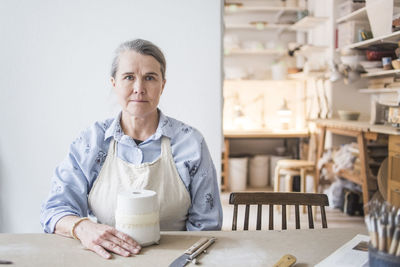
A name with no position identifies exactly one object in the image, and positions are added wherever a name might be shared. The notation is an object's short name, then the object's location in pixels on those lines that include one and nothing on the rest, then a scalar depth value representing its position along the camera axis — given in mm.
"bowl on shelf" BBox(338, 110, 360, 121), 4079
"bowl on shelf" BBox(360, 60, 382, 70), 4047
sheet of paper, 1020
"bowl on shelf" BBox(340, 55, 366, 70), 4332
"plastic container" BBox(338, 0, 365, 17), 4371
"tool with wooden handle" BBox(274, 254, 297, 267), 1009
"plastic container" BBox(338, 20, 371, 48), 4328
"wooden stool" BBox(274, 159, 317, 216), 4039
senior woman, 1456
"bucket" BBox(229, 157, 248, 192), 5379
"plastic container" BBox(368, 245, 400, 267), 824
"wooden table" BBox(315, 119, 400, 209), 3182
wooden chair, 1451
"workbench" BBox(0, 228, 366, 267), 1048
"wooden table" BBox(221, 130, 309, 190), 5141
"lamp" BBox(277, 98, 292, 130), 5577
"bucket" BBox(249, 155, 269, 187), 5590
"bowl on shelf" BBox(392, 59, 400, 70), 3393
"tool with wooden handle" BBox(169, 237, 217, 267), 1028
